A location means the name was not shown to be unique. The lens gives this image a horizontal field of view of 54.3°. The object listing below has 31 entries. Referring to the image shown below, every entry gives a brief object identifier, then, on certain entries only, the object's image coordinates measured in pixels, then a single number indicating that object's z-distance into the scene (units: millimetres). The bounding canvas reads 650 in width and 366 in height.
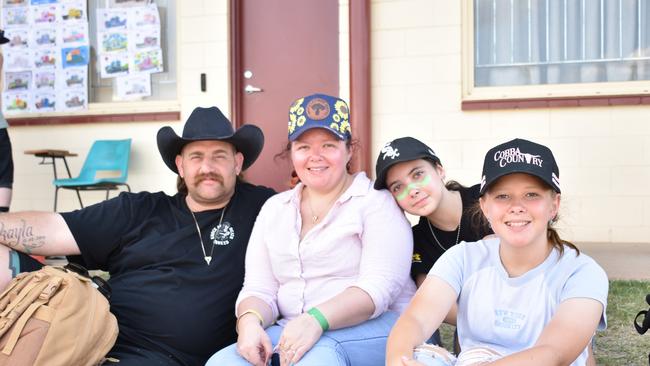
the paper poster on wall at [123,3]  5879
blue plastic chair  5457
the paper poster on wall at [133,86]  5867
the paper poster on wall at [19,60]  6055
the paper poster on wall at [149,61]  5844
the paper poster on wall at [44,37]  6020
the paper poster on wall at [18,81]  6039
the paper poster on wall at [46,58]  6031
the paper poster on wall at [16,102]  6031
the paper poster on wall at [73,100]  5961
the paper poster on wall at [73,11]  5977
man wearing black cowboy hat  2254
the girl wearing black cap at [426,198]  2148
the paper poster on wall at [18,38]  6043
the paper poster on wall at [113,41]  5910
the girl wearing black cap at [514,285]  1648
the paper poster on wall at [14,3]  6047
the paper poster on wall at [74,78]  5977
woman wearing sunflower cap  1959
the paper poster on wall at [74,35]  5996
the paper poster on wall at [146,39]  5840
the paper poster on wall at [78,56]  6004
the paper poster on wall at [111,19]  5906
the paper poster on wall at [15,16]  6039
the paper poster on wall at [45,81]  6012
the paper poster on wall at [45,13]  6008
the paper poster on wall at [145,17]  5824
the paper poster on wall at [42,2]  6008
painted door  5426
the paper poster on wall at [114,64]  5918
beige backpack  1868
